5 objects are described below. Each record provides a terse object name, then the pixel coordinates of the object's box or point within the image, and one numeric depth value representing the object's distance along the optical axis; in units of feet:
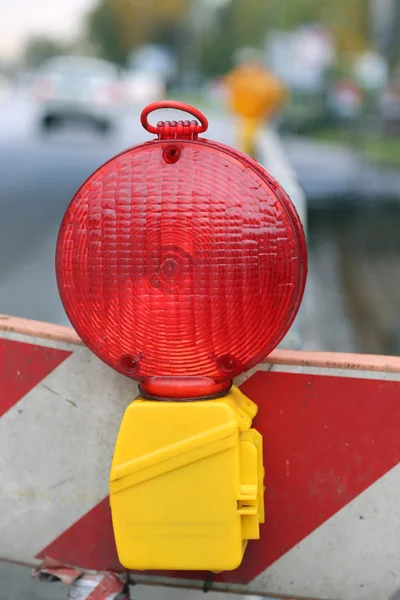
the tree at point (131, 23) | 317.22
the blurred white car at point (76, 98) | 78.38
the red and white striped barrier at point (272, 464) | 5.94
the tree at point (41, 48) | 492.54
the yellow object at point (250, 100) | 24.82
